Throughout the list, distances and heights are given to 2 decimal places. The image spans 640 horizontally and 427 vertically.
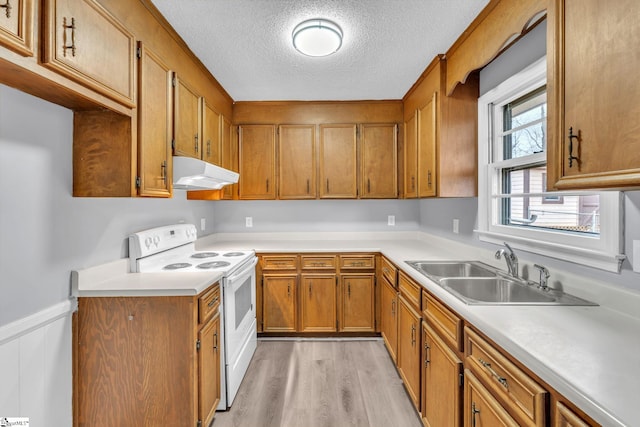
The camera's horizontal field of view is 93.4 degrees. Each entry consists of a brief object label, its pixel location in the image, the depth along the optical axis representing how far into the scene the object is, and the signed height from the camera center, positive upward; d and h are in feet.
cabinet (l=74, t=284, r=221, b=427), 5.01 -2.47
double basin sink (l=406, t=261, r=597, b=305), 4.54 -1.26
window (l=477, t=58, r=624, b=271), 4.29 +0.33
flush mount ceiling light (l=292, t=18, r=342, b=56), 5.85 +3.59
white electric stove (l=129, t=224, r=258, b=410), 6.42 -1.29
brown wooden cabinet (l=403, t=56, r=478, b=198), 7.44 +1.98
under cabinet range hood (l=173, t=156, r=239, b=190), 6.35 +0.88
